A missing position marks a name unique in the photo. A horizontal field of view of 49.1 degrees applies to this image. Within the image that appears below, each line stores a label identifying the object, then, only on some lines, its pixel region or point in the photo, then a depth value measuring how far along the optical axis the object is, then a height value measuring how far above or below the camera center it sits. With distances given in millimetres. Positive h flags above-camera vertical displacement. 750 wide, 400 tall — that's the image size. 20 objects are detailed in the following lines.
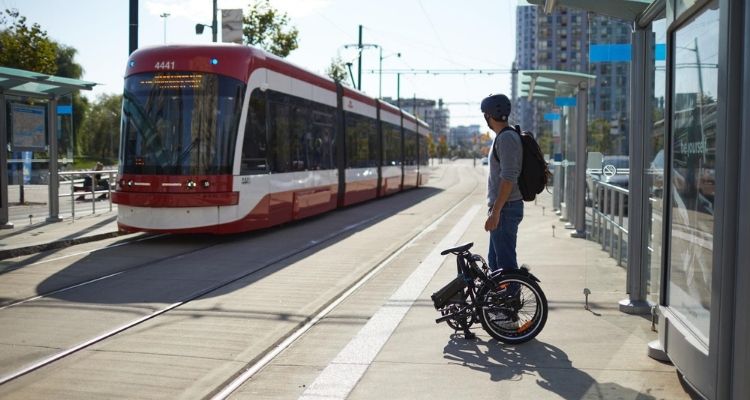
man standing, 5965 -109
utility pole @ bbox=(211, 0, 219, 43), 23377 +3941
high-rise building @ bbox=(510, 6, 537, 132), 175375 +15625
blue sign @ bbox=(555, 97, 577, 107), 15048 +1255
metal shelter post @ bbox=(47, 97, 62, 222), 15875 +340
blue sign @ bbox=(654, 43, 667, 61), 5754 +889
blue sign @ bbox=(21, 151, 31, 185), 16758 -43
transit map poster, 15199 +717
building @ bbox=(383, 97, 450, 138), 133850 +12119
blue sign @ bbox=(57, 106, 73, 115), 17731 +1241
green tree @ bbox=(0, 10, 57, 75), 24219 +3526
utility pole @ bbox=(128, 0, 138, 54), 16562 +2856
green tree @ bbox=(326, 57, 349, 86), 41375 +4938
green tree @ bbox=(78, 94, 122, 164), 82688 +3540
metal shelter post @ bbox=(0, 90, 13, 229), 14203 -64
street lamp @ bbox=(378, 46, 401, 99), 46344 +6412
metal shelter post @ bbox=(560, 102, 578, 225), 15227 +132
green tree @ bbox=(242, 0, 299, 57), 29078 +4839
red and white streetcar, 12344 +405
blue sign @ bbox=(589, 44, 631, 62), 7801 +1113
